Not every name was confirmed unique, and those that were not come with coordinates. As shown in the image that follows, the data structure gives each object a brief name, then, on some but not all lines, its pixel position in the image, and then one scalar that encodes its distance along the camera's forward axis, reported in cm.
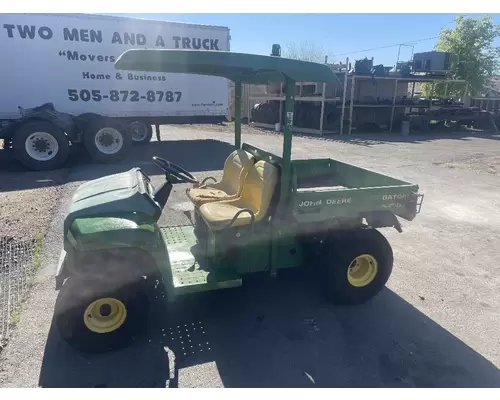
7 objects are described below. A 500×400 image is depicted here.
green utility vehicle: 289
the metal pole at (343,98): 1686
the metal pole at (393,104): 1951
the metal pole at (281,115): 1906
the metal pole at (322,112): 1712
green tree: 2786
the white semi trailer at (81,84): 895
